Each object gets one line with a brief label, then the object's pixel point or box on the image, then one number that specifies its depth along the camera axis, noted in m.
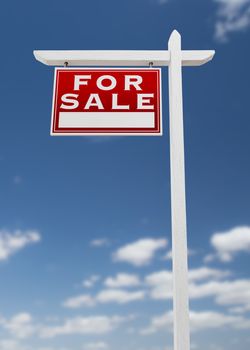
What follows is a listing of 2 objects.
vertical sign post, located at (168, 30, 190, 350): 4.41
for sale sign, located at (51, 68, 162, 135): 5.17
